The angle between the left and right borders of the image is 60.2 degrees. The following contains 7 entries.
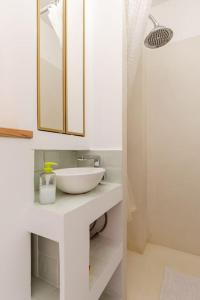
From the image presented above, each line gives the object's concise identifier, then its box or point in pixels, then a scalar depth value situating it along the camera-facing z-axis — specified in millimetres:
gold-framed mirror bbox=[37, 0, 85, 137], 964
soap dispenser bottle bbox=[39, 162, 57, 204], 813
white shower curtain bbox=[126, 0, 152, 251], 1291
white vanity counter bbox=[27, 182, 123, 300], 671
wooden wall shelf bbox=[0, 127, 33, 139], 679
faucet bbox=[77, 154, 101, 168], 1285
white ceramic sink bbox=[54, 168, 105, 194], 870
